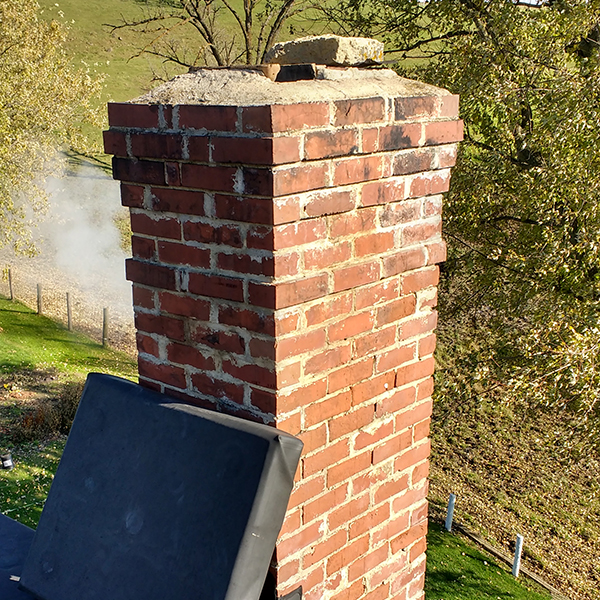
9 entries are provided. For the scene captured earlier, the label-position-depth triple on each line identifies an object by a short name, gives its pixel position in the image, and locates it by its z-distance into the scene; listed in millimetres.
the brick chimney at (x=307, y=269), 2074
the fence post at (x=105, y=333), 20047
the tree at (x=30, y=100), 15992
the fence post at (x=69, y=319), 20766
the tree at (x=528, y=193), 8516
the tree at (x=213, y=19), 17500
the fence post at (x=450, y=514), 11906
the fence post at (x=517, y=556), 11070
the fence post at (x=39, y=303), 21234
